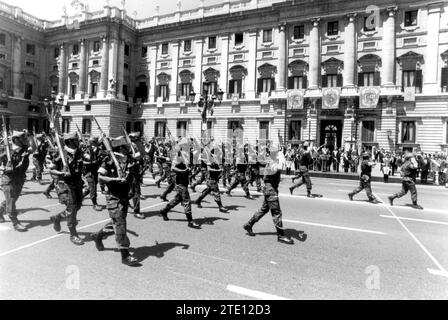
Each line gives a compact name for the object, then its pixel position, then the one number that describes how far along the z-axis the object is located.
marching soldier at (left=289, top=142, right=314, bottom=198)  11.38
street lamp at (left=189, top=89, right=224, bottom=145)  19.30
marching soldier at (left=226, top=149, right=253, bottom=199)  10.97
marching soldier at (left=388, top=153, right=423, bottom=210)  9.69
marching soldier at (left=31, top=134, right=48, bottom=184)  13.56
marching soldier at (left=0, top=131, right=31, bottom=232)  6.49
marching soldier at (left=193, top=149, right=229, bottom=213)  8.71
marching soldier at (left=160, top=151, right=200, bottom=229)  7.00
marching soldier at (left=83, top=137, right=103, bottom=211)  8.73
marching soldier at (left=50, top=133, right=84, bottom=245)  5.71
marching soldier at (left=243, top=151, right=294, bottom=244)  6.03
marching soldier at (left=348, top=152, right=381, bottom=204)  10.40
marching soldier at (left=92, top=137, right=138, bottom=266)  4.74
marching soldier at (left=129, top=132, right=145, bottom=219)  7.87
